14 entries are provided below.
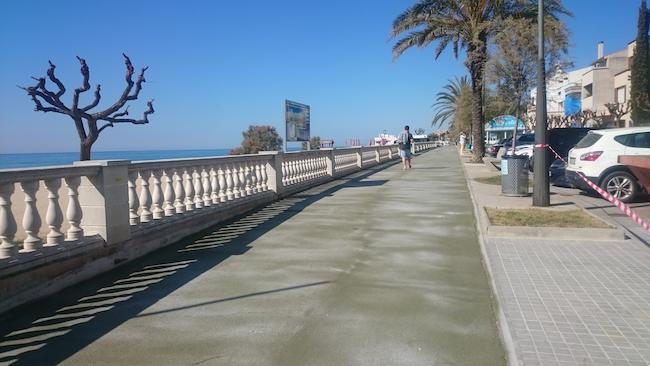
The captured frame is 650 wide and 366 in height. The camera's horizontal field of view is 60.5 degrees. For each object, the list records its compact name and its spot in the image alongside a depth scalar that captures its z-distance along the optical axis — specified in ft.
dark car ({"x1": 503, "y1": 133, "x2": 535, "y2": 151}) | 85.26
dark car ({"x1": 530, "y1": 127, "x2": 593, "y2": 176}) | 56.13
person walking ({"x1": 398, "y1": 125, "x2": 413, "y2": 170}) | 78.84
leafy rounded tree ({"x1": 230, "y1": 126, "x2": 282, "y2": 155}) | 189.16
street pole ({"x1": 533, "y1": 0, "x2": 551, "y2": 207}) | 34.96
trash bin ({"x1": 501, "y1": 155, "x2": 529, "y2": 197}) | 42.09
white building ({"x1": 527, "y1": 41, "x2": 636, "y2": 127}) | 188.65
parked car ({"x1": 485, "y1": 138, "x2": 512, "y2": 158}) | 136.98
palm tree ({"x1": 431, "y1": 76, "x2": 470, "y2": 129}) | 216.70
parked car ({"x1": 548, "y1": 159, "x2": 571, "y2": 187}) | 51.98
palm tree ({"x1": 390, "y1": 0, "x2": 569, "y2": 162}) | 73.00
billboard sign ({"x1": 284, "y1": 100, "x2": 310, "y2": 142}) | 59.79
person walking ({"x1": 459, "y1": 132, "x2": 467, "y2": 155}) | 149.92
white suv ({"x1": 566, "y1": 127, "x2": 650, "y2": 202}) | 40.70
